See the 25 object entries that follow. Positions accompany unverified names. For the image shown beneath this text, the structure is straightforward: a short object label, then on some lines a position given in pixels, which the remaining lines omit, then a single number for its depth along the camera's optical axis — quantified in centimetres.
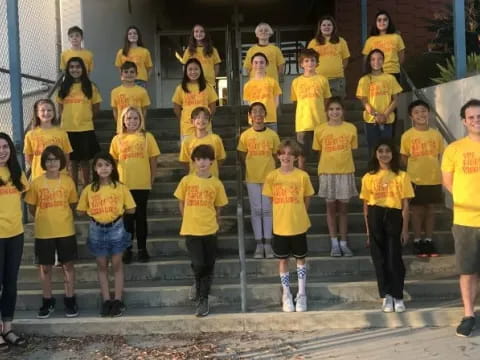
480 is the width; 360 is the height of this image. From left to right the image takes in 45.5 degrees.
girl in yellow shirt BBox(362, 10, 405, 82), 730
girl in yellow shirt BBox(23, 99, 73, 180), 582
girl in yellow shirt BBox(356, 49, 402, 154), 652
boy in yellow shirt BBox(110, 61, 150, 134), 676
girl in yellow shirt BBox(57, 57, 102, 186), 664
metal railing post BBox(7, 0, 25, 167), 698
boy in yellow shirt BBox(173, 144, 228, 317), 510
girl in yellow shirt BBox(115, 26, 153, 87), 795
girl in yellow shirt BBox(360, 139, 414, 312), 493
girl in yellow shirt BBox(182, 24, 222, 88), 780
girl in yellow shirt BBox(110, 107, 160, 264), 574
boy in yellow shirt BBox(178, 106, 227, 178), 574
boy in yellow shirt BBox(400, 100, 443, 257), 579
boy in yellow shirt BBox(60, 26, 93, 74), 745
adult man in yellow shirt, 455
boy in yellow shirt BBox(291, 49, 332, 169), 641
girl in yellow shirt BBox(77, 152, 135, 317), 510
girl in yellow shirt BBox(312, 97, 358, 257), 589
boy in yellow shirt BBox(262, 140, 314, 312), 512
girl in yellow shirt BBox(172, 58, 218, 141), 659
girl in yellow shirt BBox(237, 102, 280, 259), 593
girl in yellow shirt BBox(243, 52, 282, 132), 661
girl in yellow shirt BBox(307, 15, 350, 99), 754
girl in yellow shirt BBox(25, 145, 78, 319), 507
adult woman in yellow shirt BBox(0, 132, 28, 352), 465
